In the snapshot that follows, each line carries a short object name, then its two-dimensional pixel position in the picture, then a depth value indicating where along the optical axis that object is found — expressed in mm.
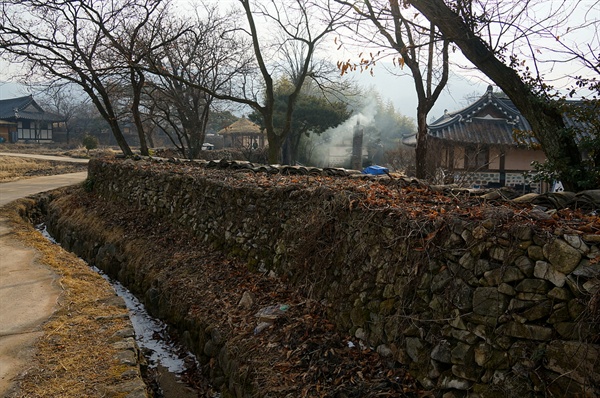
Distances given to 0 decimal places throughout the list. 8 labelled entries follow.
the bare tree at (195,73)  19812
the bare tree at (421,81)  9959
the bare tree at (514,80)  5836
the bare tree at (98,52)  15438
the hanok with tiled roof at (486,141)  17531
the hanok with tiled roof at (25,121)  44000
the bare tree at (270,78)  14125
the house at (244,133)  35375
